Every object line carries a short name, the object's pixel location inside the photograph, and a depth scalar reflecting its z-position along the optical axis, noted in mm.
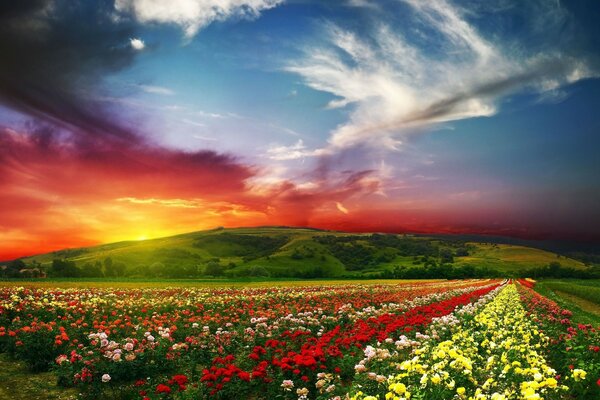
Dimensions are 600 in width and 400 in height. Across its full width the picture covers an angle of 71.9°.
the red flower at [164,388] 7670
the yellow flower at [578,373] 5839
